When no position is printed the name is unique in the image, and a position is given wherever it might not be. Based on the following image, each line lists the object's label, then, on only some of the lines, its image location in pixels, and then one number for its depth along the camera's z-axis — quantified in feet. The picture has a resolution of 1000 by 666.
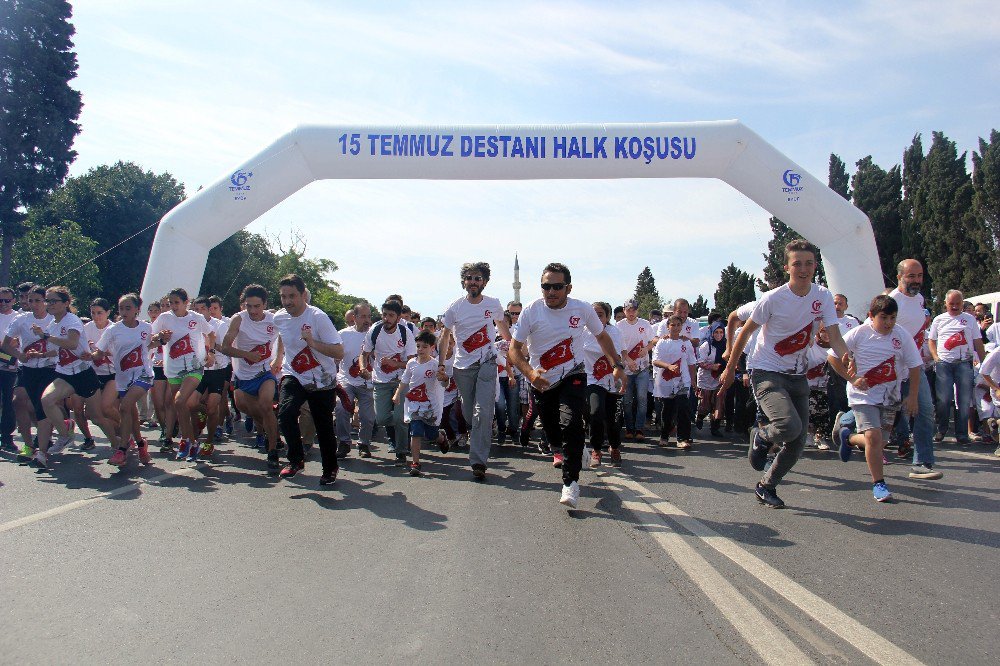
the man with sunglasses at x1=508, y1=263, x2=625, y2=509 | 19.38
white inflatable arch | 44.78
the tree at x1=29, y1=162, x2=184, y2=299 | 142.00
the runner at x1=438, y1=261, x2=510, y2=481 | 24.88
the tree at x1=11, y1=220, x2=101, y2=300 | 114.73
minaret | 339.75
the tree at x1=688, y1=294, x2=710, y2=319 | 167.28
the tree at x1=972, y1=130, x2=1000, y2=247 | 116.37
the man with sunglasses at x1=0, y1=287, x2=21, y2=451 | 29.32
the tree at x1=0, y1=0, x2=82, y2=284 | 111.04
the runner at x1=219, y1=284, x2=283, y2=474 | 25.52
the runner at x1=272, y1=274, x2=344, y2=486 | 22.17
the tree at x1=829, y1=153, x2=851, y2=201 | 145.89
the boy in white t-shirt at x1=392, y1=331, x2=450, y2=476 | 25.95
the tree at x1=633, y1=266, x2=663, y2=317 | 209.26
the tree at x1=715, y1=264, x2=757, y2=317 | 163.84
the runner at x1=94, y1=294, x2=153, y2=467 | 26.26
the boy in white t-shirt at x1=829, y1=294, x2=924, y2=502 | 19.77
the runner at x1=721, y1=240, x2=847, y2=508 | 18.65
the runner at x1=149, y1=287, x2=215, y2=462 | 27.43
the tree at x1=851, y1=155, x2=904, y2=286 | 137.28
